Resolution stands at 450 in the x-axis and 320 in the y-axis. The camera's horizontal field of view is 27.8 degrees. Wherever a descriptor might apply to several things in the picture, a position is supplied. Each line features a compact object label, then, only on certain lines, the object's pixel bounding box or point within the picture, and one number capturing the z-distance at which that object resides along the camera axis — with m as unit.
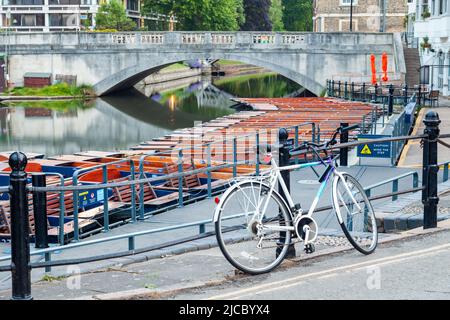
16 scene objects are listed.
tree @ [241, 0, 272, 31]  97.88
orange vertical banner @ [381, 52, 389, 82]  43.22
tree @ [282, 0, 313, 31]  109.62
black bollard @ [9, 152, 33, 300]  6.41
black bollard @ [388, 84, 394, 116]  32.28
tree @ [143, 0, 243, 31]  76.25
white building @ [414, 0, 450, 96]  37.99
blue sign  18.80
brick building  79.50
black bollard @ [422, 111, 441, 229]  9.19
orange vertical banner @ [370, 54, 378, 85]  43.47
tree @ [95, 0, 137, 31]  78.12
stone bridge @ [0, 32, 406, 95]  52.97
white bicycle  7.22
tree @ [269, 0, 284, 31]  105.88
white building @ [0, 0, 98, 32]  91.43
